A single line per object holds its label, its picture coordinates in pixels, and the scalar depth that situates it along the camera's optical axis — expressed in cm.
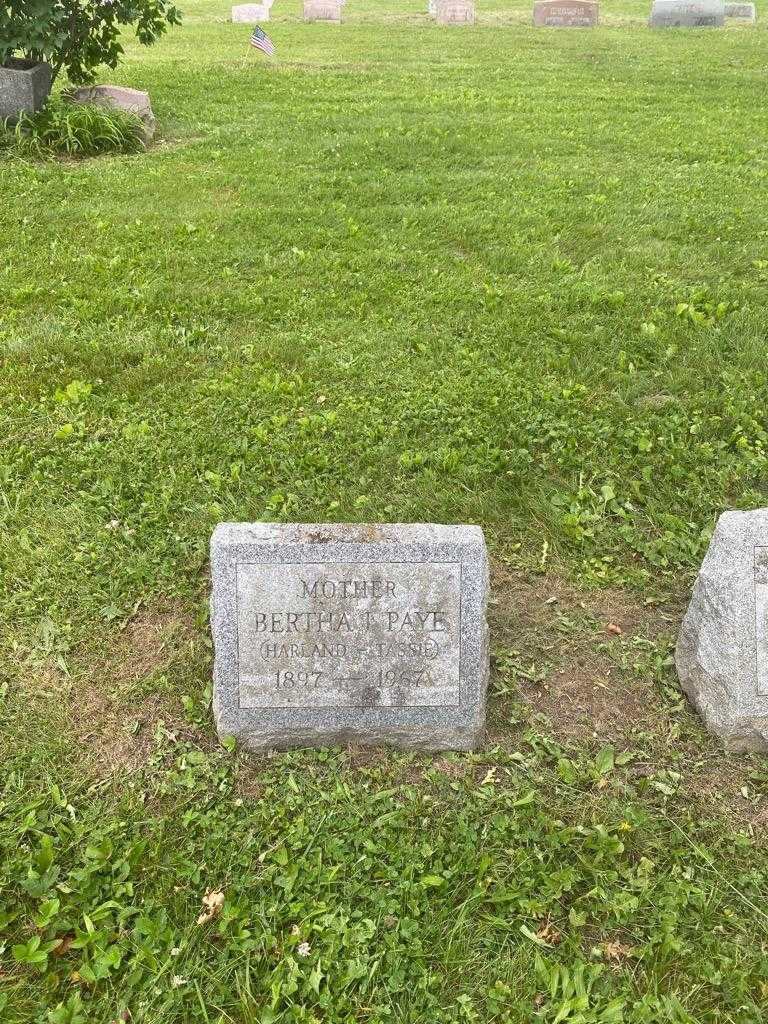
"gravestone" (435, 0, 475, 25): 2028
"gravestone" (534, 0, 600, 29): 1997
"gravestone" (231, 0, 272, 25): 2009
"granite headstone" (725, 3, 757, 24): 2219
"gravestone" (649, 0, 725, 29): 2062
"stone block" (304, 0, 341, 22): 2081
